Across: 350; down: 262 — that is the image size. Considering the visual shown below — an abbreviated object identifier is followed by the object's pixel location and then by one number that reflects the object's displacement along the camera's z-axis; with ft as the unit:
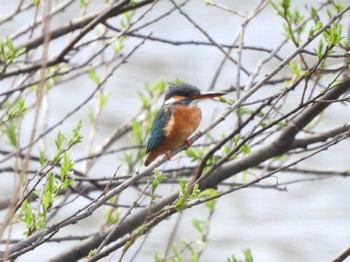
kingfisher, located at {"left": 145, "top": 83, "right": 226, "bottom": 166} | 23.99
